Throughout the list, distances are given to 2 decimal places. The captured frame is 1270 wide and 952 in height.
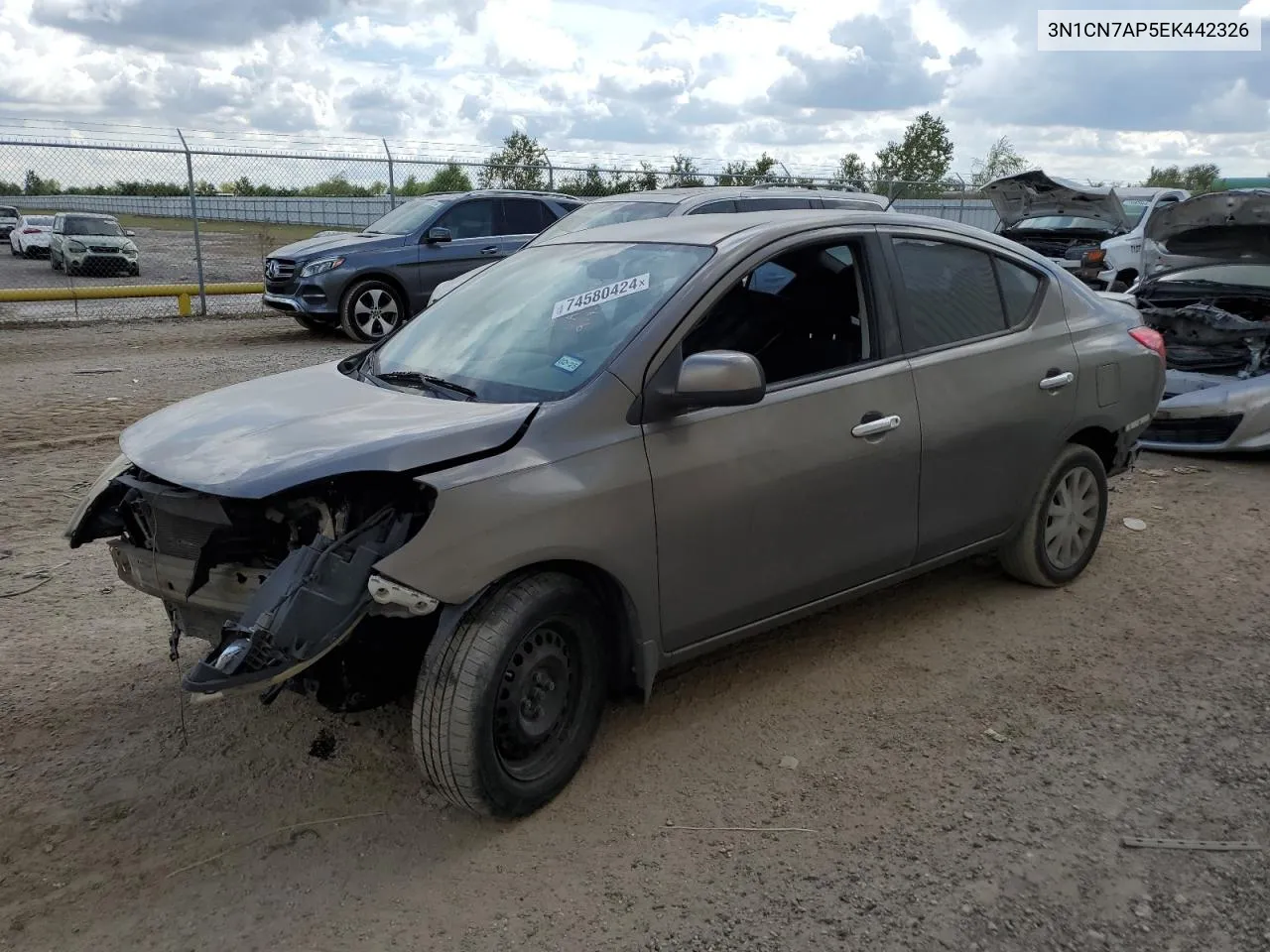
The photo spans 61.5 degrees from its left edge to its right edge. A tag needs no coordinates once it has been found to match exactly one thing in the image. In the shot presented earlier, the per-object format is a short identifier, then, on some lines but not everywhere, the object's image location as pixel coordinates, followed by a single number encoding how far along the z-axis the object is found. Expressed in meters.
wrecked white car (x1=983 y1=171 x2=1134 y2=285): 13.98
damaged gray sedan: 2.98
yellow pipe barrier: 14.39
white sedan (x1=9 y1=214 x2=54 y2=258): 31.48
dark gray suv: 12.72
